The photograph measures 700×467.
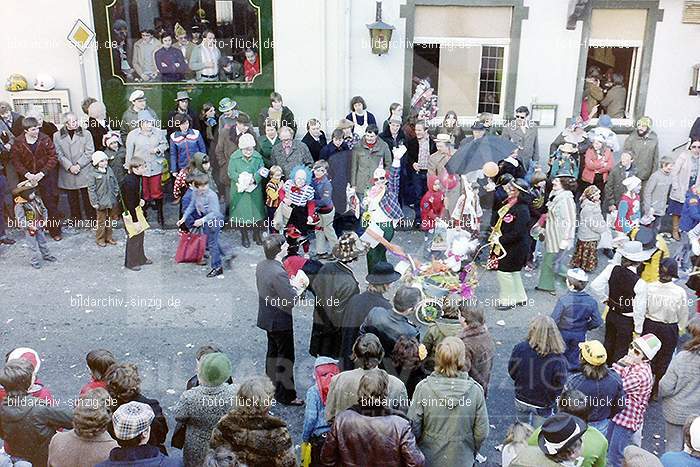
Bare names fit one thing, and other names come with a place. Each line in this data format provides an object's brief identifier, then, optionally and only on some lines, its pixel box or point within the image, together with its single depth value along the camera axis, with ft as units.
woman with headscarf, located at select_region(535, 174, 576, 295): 29.04
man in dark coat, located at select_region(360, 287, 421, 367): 19.07
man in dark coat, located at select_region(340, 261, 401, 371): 20.38
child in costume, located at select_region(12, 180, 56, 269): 32.27
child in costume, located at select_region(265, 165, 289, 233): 33.73
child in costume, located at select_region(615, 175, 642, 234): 32.50
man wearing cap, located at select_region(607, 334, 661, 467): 18.57
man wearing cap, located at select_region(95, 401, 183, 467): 13.48
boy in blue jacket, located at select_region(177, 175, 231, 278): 31.50
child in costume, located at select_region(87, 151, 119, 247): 33.45
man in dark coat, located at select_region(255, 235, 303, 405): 21.22
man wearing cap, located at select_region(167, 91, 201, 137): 37.93
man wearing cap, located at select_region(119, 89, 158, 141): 37.24
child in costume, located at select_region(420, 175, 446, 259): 33.91
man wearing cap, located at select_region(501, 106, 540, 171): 38.99
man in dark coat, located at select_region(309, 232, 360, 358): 21.53
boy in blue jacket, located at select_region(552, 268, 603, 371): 21.76
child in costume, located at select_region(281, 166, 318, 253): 31.81
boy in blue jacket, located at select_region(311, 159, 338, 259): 32.19
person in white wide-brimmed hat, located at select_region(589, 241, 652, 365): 22.90
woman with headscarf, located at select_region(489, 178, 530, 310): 27.50
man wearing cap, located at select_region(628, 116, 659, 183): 39.06
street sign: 39.17
